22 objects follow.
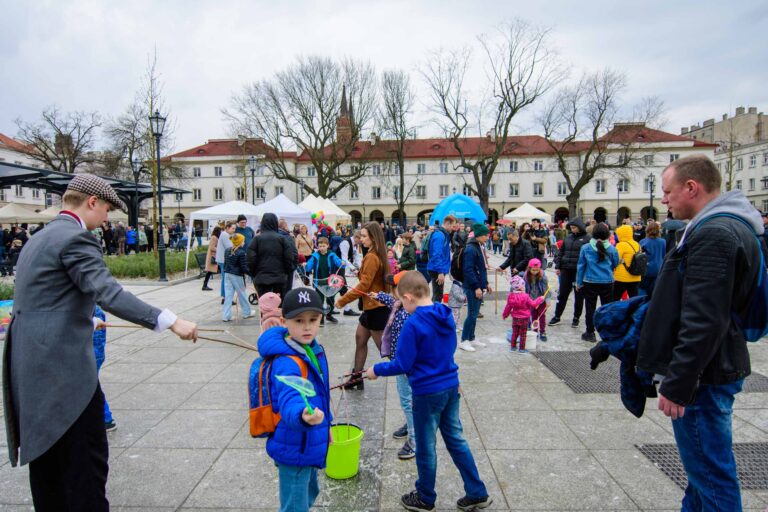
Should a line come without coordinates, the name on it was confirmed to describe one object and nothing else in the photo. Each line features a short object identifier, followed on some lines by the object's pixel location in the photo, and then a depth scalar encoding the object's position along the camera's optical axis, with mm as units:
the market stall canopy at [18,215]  27312
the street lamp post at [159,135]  14758
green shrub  15688
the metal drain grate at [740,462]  3311
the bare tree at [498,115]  40781
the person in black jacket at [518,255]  9297
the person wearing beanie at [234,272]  9227
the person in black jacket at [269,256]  7805
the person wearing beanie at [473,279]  6961
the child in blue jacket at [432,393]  2932
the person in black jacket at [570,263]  8430
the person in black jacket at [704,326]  2002
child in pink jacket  6875
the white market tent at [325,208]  26297
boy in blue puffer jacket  2336
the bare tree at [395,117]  45250
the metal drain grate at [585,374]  5285
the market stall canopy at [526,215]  29203
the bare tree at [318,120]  43531
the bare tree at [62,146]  47406
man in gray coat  2283
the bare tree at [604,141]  46219
